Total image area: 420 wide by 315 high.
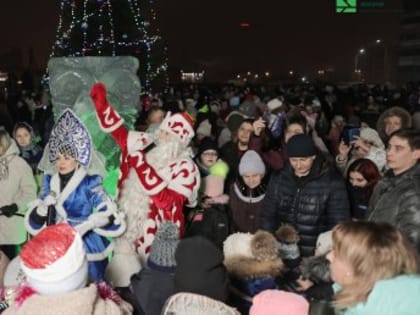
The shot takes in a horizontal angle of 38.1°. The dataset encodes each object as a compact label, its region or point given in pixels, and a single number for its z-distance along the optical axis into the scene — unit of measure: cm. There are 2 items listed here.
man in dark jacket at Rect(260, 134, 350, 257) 485
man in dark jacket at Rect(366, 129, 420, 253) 410
